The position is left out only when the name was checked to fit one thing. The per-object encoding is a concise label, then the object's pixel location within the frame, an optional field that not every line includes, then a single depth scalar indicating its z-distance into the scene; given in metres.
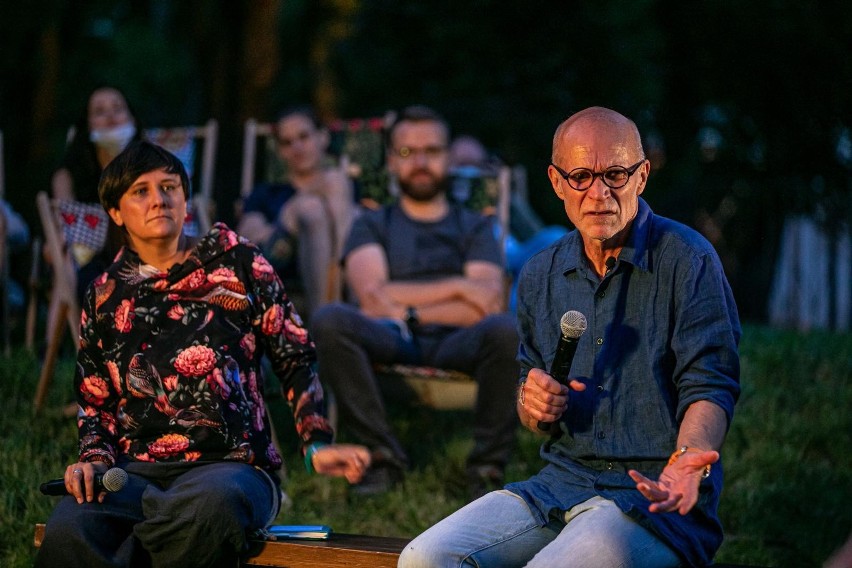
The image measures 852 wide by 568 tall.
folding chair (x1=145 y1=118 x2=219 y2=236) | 8.02
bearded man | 5.64
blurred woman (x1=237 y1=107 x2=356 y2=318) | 7.00
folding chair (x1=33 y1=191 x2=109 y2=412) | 6.12
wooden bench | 3.54
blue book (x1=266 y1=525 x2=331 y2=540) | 3.74
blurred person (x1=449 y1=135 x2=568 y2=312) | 7.98
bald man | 3.16
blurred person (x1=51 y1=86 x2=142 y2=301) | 6.64
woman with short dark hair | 3.62
